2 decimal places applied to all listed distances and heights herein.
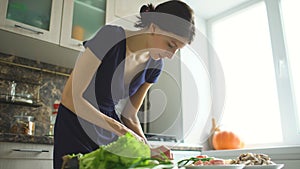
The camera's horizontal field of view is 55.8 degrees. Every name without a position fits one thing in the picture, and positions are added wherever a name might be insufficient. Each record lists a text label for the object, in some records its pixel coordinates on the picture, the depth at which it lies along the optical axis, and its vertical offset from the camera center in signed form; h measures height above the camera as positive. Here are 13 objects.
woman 0.85 +0.22
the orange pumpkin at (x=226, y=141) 2.25 -0.06
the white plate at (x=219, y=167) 0.57 -0.07
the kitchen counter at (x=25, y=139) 1.29 +0.00
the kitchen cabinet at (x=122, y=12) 2.03 +0.90
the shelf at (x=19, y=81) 1.82 +0.38
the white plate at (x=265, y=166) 0.62 -0.07
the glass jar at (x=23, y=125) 1.67 +0.08
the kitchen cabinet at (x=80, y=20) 1.77 +0.77
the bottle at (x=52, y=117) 1.87 +0.14
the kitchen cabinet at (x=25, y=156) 1.29 -0.08
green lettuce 0.42 -0.03
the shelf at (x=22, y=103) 1.74 +0.22
